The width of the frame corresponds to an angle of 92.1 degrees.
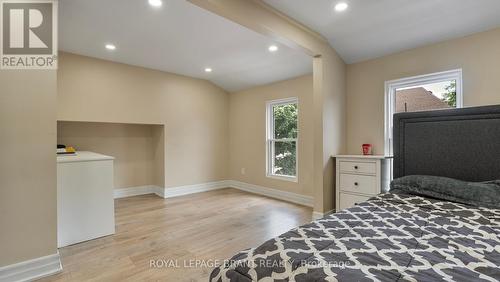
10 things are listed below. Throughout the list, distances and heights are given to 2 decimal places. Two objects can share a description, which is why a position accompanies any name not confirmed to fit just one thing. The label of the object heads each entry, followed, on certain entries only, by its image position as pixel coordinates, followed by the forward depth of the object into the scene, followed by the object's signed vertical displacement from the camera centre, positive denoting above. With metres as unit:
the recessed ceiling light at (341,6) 2.37 +1.35
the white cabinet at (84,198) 2.42 -0.60
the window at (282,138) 4.34 +0.06
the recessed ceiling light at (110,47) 3.26 +1.30
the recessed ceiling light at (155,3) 2.31 +1.35
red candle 3.29 -0.11
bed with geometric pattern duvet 0.87 -0.45
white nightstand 2.90 -0.46
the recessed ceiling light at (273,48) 3.33 +1.31
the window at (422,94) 2.78 +0.59
